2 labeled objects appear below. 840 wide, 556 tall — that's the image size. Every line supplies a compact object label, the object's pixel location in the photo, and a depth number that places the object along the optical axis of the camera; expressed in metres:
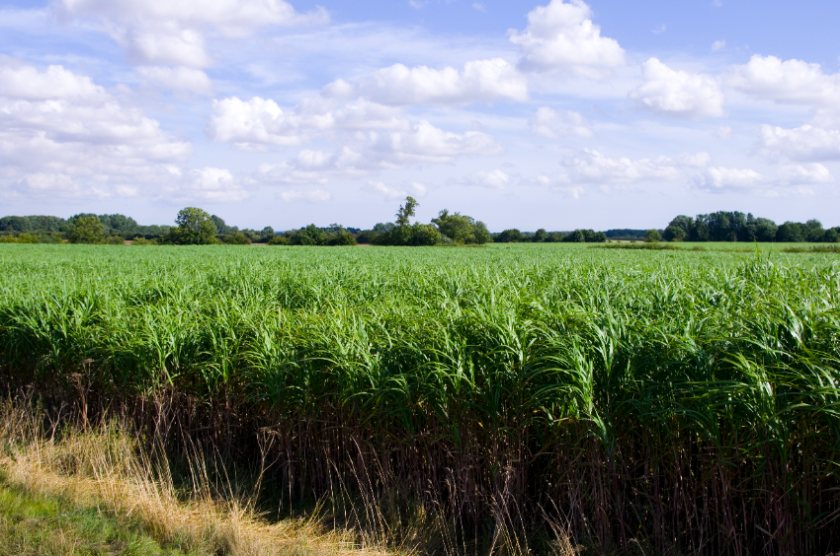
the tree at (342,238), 84.62
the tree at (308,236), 85.81
